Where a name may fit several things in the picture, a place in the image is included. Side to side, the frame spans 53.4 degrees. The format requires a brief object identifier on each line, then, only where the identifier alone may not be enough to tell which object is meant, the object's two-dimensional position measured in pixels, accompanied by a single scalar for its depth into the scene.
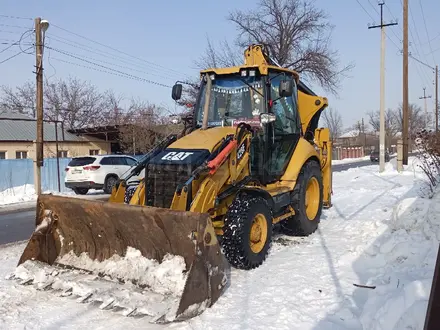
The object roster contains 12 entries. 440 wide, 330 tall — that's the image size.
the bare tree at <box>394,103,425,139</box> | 76.31
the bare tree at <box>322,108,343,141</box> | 85.19
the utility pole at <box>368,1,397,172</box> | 22.45
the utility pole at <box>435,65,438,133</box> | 48.17
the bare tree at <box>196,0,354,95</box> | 28.78
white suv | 17.42
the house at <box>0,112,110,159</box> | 28.50
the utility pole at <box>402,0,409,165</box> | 23.72
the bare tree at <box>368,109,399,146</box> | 86.44
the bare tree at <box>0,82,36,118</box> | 48.61
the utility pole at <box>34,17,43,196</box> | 17.19
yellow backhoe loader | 4.55
